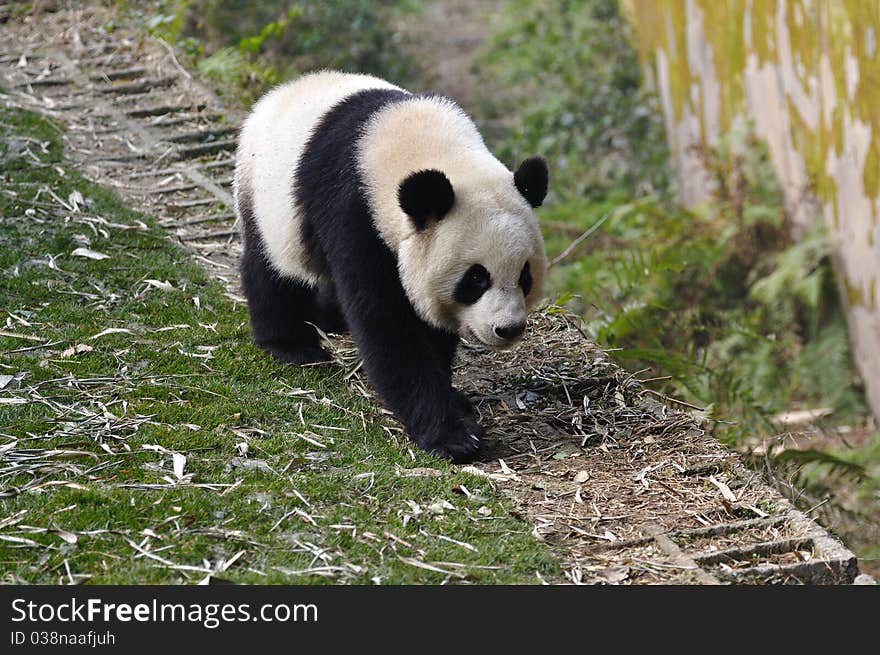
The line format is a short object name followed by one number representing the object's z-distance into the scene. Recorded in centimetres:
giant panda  993
